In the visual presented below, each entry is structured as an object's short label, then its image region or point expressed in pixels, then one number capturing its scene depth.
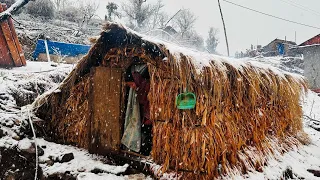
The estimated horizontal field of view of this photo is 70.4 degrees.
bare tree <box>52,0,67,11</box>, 25.31
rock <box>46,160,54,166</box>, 4.19
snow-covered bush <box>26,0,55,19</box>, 19.67
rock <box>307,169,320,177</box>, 5.00
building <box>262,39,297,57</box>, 26.27
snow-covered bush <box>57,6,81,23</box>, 22.39
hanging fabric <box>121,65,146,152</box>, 4.56
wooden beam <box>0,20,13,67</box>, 7.05
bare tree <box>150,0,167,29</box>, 28.66
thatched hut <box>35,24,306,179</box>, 3.73
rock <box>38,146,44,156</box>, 4.35
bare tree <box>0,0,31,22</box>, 7.03
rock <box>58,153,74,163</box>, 4.35
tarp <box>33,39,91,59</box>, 10.59
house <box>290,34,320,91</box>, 17.17
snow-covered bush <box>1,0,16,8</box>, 17.62
